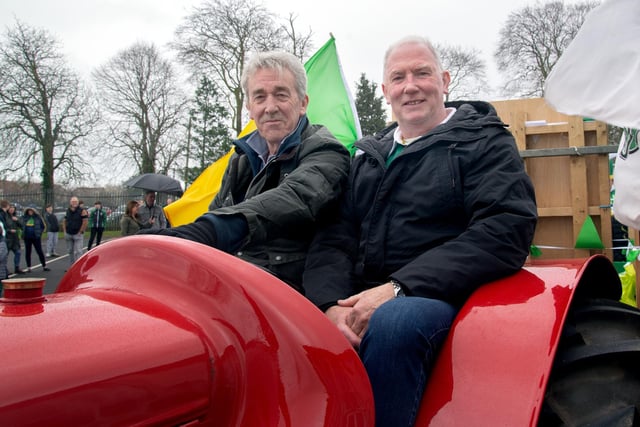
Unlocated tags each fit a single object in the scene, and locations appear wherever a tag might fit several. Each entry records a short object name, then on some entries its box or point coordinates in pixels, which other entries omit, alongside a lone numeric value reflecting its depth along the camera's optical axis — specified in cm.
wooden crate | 404
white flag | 143
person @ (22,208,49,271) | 1105
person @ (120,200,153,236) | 909
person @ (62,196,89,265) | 1128
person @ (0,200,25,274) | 1015
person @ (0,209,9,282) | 698
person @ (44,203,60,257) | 1332
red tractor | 83
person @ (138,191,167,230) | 952
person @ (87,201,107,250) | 1364
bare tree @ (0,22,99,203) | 2048
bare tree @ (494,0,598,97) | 2220
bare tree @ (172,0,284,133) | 1919
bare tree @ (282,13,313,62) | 1789
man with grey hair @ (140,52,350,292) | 156
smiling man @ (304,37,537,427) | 131
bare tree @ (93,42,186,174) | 2473
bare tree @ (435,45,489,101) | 2436
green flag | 497
